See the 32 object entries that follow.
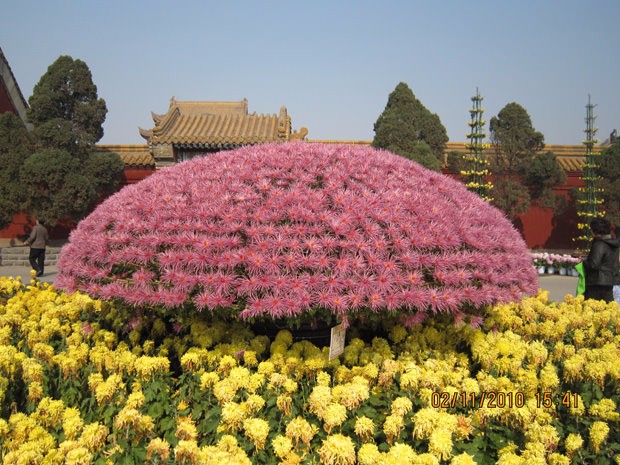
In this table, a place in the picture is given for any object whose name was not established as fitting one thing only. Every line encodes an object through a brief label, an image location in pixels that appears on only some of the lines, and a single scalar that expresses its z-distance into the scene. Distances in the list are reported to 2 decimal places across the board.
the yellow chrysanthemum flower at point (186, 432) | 2.23
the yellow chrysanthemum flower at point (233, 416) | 2.27
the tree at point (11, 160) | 13.99
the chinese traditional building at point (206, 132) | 13.78
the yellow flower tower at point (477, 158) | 14.70
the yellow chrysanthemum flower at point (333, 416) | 2.23
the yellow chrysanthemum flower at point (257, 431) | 2.14
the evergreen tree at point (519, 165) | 14.70
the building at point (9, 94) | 16.44
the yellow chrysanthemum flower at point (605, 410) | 2.50
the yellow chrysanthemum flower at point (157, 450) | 2.06
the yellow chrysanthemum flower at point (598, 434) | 2.31
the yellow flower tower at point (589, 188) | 14.55
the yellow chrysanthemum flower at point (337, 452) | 1.96
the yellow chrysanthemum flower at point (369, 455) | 1.94
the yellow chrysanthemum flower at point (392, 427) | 2.22
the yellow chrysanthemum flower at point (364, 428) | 2.19
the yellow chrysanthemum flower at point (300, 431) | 2.15
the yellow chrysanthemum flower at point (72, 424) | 2.22
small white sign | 2.86
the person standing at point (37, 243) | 11.06
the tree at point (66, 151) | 14.10
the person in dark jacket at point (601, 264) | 4.96
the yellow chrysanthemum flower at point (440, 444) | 2.07
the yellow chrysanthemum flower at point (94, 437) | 2.13
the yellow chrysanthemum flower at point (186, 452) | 2.00
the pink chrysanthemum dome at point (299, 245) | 2.43
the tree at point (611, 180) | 14.36
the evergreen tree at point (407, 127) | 15.05
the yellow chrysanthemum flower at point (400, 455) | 1.93
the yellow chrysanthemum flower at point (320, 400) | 2.34
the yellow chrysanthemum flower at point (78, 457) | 1.95
